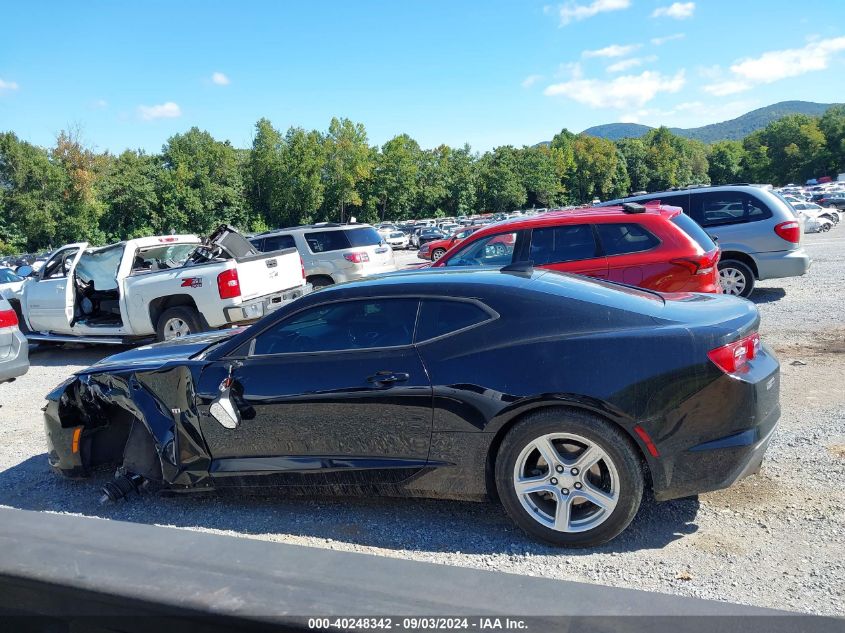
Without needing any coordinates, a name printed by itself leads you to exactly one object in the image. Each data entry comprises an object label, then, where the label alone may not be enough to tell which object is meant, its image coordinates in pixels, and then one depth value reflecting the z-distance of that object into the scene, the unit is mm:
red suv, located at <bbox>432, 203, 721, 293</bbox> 7129
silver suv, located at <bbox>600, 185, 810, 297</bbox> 9945
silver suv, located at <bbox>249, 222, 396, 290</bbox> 13195
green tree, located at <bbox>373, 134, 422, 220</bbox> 72000
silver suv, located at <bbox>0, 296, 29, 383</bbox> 7441
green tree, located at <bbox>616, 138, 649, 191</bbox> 128375
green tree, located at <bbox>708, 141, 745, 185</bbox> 147250
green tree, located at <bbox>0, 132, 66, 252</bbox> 51062
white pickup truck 9070
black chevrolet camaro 3342
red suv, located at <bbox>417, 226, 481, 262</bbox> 20564
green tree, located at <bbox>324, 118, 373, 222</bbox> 66438
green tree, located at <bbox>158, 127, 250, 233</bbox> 59406
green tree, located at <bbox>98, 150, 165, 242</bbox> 57281
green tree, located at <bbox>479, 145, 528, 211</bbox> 87375
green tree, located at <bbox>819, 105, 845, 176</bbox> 119488
